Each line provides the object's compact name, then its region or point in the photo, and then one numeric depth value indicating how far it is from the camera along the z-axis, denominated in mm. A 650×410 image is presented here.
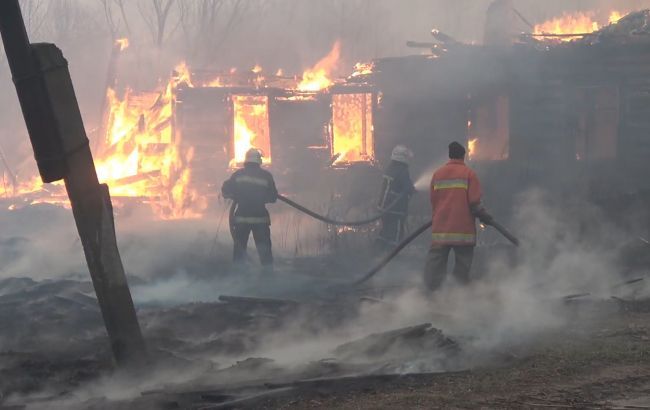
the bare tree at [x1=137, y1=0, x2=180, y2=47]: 41812
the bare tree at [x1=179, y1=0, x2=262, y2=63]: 41562
